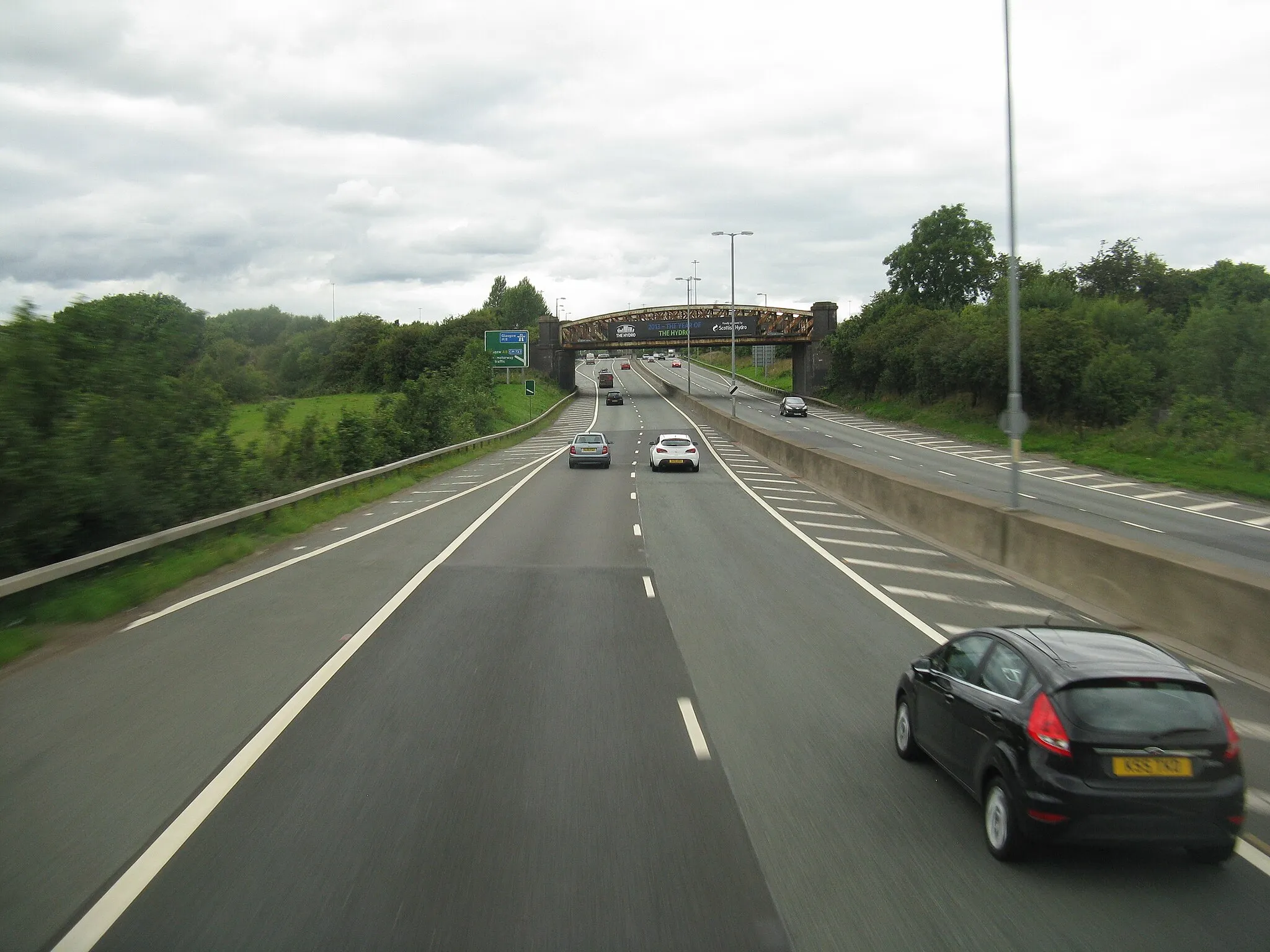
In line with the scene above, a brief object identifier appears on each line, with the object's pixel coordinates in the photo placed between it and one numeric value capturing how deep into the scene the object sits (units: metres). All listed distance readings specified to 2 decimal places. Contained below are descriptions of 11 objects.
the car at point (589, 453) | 42.91
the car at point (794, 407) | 78.25
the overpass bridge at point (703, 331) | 98.62
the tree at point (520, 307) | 176.50
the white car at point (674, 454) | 40.75
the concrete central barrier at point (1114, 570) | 11.08
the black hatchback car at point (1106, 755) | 5.89
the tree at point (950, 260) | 109.19
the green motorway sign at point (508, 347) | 76.19
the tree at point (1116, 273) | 95.38
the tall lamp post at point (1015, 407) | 18.25
